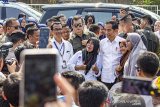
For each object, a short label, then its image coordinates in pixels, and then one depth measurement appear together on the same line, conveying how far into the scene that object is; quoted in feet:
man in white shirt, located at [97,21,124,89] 31.53
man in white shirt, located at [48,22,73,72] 30.68
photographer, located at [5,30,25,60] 31.26
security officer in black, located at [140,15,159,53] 31.71
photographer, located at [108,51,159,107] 17.63
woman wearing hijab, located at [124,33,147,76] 27.64
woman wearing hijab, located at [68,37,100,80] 31.81
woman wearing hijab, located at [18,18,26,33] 50.37
